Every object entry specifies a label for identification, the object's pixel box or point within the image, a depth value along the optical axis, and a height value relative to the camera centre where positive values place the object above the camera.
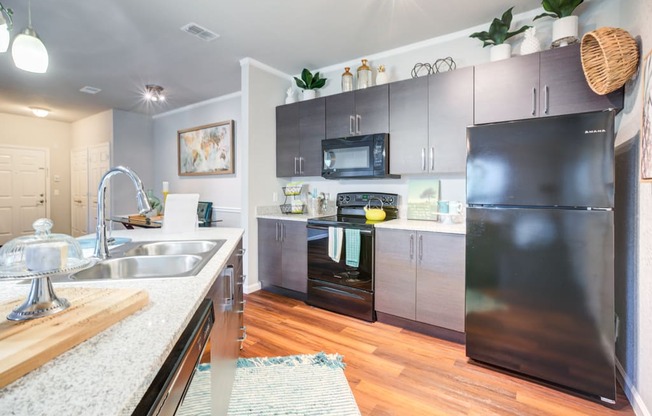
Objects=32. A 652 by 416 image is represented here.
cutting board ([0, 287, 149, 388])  0.55 -0.25
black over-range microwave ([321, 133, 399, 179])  2.96 +0.47
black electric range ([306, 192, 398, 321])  2.79 -0.51
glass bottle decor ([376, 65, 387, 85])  3.08 +1.23
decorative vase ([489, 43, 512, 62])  2.46 +1.17
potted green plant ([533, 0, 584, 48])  2.19 +1.25
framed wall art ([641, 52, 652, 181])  1.52 +0.39
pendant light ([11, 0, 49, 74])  1.56 +0.75
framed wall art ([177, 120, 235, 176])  4.76 +0.86
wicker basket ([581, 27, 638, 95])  1.73 +0.81
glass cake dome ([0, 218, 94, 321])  0.68 -0.13
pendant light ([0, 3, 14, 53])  1.38 +0.74
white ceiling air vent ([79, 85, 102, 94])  4.46 +1.62
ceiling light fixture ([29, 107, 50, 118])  5.29 +1.55
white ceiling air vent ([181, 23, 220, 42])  2.75 +1.53
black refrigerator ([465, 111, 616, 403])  1.72 -0.26
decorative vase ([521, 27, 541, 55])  2.34 +1.18
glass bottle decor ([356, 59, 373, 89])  3.20 +1.28
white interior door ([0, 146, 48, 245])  5.89 +0.30
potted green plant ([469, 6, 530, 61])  2.41 +1.32
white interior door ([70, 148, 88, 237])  6.25 +0.30
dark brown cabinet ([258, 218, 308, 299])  3.26 -0.53
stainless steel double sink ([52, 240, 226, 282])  1.34 -0.25
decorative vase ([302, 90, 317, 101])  3.59 +1.23
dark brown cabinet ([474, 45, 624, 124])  2.11 +0.82
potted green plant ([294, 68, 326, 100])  3.58 +1.37
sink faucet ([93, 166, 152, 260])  1.33 -0.05
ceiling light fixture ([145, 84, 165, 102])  4.35 +1.57
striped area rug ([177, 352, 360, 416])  1.70 -1.06
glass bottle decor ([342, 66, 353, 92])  3.31 +1.28
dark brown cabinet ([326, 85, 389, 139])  2.99 +0.90
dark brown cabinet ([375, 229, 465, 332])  2.39 -0.56
